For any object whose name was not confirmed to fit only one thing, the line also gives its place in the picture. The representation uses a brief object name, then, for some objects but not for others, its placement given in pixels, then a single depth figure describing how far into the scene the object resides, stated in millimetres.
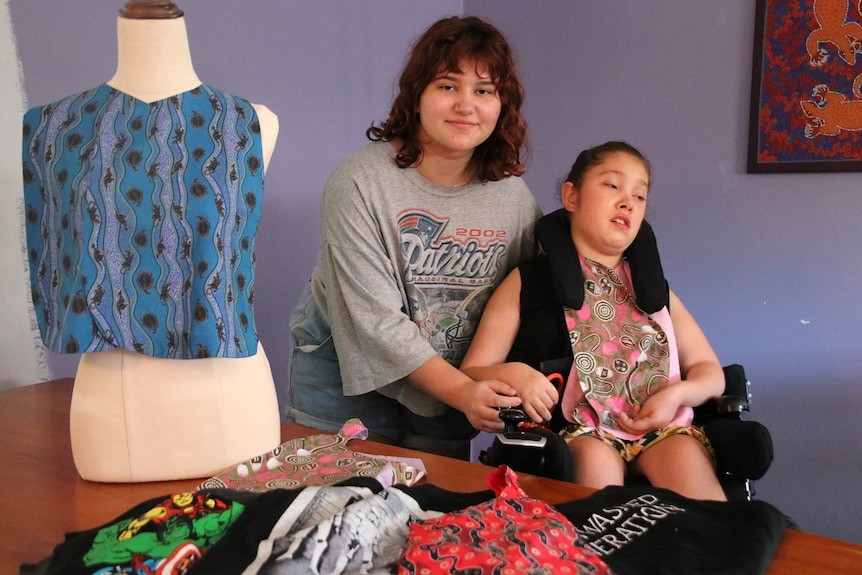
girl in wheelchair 1509
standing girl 1445
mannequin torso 1052
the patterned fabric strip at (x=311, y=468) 1069
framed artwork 2238
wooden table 908
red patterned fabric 757
